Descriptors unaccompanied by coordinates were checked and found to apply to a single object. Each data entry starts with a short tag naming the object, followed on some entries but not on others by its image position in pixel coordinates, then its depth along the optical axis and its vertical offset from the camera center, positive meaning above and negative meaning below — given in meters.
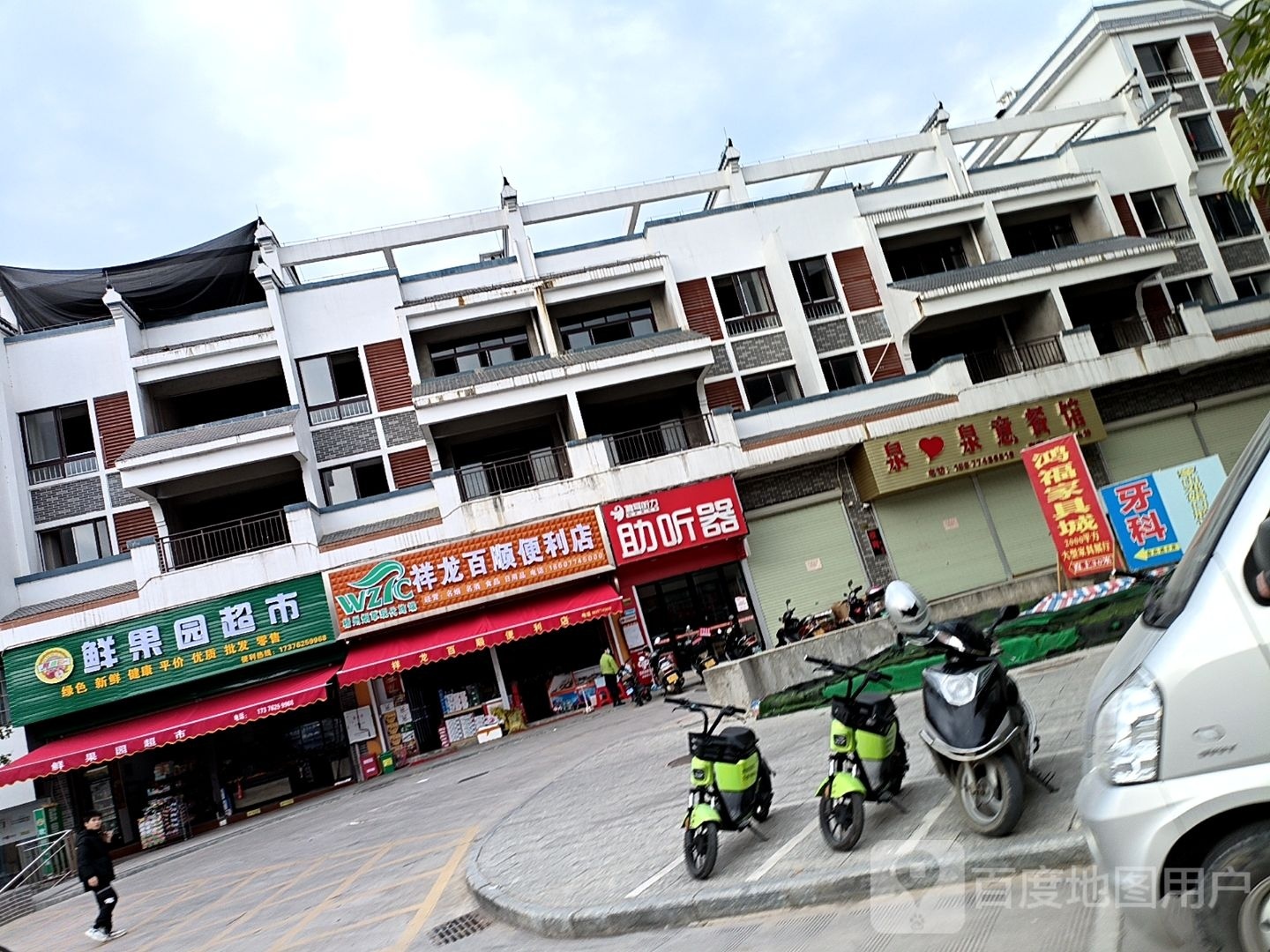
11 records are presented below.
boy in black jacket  9.13 -1.27
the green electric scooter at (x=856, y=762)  5.00 -1.32
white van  2.70 -1.01
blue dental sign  11.55 -0.68
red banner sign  11.89 -0.33
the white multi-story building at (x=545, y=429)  17.89 +4.32
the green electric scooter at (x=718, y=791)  5.33 -1.34
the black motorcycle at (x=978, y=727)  4.42 -1.13
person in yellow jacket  18.62 -1.28
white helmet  4.97 -0.48
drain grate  5.89 -1.90
